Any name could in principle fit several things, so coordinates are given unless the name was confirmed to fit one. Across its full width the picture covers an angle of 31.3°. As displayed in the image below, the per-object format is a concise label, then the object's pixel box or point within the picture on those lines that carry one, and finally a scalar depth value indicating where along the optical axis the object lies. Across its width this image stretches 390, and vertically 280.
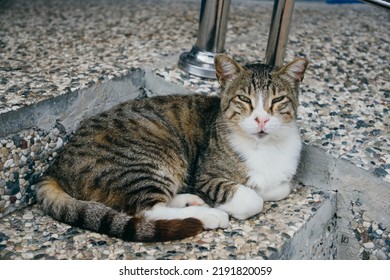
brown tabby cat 0.90
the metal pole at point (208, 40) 1.14
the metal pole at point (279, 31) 1.06
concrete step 0.86
